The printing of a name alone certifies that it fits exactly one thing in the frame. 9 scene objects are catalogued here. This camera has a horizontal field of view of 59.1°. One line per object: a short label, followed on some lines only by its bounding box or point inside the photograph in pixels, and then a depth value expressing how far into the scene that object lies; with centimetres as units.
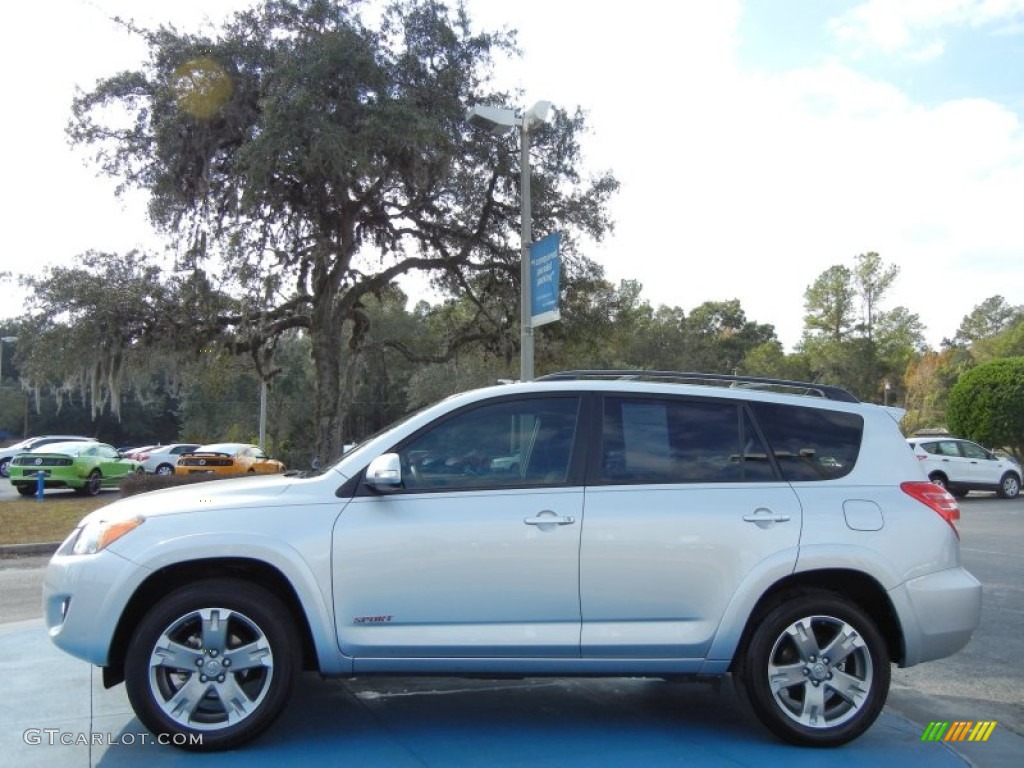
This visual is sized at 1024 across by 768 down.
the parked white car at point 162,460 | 3275
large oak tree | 1620
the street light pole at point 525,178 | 1177
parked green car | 2278
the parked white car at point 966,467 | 2309
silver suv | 424
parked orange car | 2761
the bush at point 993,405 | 2869
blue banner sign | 1160
